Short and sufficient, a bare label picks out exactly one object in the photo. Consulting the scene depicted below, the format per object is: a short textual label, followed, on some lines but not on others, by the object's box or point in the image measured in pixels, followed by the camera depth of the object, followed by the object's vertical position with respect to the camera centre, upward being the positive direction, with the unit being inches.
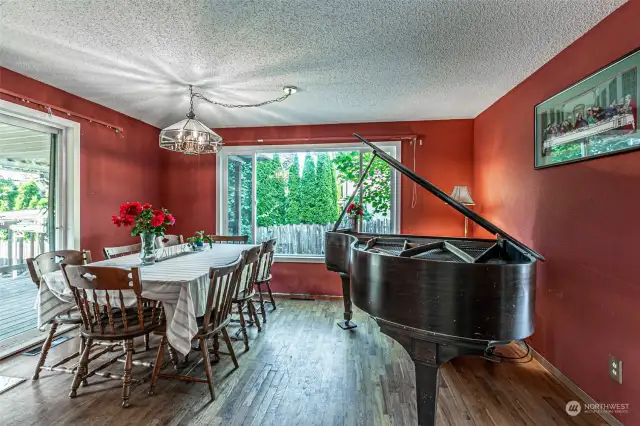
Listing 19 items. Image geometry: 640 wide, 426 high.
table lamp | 138.0 +8.1
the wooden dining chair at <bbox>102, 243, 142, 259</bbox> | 107.9 -14.7
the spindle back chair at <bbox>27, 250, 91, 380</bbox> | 84.2 -19.3
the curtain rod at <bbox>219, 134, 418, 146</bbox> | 158.2 +39.5
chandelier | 107.7 +26.9
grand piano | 51.3 -16.5
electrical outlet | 68.8 -35.9
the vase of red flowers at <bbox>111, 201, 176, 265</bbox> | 94.0 -3.3
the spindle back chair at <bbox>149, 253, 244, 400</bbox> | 76.4 -27.7
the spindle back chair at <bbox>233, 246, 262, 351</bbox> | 101.5 -27.4
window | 165.5 +11.4
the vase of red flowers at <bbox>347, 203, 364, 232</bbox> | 152.0 -0.5
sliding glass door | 104.7 +0.0
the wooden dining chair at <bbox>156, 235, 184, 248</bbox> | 141.0 -13.8
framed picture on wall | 65.6 +24.2
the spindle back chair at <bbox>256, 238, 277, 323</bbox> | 120.9 -22.9
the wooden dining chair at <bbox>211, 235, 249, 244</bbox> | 158.9 -14.4
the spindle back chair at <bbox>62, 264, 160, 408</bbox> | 68.7 -22.5
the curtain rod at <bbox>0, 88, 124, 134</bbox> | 99.9 +38.3
